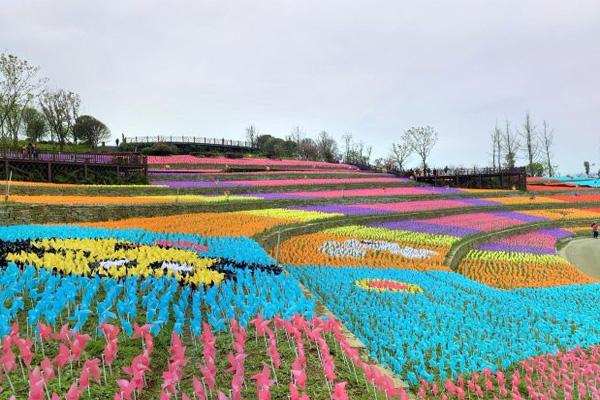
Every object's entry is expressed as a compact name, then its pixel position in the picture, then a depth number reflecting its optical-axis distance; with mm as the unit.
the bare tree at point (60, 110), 61000
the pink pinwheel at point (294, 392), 3078
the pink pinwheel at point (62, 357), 3559
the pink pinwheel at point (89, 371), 3155
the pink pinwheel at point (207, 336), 4251
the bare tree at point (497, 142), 82312
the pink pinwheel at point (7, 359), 3404
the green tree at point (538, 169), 92750
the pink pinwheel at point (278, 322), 5078
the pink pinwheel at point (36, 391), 2697
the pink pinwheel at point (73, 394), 2910
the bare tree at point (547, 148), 81719
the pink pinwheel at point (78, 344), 3755
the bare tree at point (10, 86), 37656
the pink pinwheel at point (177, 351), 3776
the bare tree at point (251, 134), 99000
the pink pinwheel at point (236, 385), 3203
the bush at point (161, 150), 55312
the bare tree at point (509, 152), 78769
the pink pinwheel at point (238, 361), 3497
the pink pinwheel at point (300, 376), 3326
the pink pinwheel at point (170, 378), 3338
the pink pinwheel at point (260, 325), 4450
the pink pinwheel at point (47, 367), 3294
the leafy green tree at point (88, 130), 63875
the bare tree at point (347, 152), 100938
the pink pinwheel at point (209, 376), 3538
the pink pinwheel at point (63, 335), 4098
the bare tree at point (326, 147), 85431
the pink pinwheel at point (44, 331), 4035
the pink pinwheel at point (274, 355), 4019
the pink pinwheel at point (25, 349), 3641
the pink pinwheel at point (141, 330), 4172
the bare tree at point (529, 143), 78438
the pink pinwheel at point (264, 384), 3033
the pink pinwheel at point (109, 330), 4145
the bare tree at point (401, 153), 84312
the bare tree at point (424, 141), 80750
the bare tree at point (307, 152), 83312
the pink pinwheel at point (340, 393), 3106
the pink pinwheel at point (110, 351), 3822
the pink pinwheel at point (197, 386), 3220
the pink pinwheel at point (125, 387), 3099
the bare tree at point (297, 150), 82500
